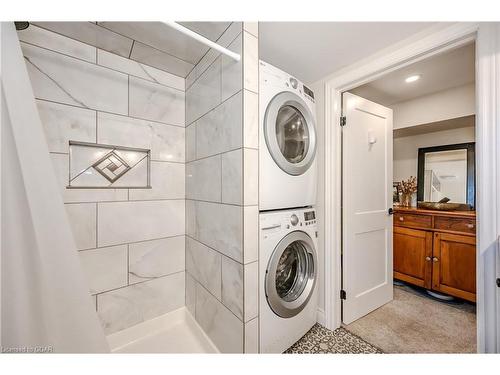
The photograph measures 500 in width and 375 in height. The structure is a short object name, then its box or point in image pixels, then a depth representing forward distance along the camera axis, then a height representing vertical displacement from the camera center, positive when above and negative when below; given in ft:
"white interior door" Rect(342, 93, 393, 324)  5.49 -0.57
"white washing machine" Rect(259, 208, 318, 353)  3.84 -2.05
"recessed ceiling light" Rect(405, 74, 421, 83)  5.99 +3.36
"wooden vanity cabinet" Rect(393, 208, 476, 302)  6.05 -2.13
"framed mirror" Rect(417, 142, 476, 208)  7.22 +0.53
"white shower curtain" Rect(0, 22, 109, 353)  1.95 -0.54
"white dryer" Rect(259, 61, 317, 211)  3.82 +1.00
